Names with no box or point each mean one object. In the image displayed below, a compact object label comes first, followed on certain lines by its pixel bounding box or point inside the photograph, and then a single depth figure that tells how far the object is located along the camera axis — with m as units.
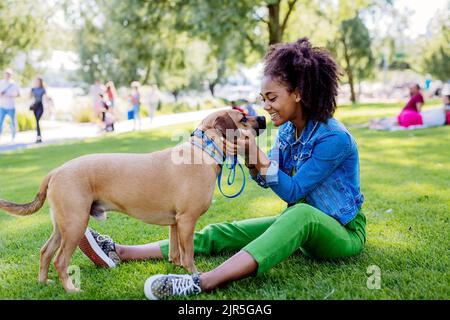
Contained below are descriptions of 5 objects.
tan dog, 3.21
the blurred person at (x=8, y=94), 14.38
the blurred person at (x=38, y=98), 15.16
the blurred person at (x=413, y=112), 14.60
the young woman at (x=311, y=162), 3.26
